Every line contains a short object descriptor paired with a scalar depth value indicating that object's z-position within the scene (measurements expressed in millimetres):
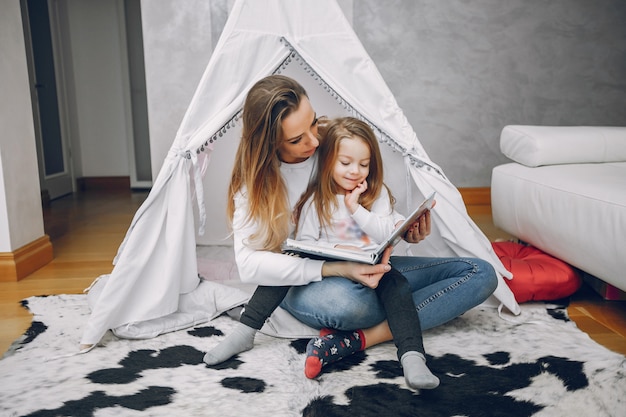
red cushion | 1862
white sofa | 1677
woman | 1420
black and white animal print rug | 1235
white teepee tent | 1704
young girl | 1395
